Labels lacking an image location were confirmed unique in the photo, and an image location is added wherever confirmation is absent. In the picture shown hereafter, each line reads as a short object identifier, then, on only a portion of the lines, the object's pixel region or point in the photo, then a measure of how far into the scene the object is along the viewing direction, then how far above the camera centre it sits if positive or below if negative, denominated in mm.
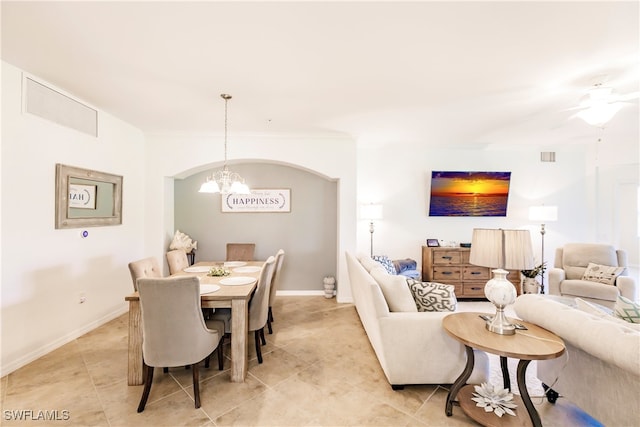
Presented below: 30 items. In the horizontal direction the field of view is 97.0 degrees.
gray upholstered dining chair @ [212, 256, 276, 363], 2592 -901
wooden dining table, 2271 -938
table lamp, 1881 -316
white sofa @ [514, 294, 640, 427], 1406 -861
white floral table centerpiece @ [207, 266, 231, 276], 3020 -627
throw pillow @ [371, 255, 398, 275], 3695 -665
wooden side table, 1636 -783
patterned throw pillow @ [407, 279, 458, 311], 2369 -698
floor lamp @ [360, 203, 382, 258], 4664 +39
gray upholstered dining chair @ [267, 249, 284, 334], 3104 -782
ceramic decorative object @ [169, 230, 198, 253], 4402 -462
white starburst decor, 1892 -1277
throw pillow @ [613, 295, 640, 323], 1784 -611
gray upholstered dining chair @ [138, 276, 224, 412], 1907 -779
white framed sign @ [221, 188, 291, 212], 4777 +213
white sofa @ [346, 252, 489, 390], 2156 -1033
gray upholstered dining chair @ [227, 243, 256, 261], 4246 -564
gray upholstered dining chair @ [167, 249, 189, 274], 3417 -593
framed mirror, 2912 +176
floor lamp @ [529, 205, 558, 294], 4617 +21
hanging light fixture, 3018 +290
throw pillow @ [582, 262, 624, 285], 3740 -781
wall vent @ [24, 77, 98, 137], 2618 +1071
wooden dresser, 4516 -927
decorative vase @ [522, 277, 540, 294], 4484 -1121
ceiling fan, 2627 +1050
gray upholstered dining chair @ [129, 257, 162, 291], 2594 -541
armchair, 3609 -831
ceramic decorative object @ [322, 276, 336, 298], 4641 -1184
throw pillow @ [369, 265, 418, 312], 2297 -656
